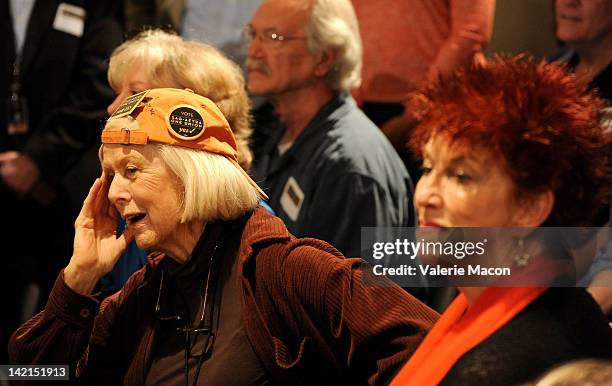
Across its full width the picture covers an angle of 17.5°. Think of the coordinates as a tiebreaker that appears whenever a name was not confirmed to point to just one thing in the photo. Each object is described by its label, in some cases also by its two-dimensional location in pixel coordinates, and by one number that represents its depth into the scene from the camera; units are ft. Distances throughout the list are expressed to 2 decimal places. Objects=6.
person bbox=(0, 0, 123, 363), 19.47
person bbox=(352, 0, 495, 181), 18.72
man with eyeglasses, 17.65
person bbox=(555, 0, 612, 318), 16.11
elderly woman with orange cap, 12.99
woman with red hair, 10.62
